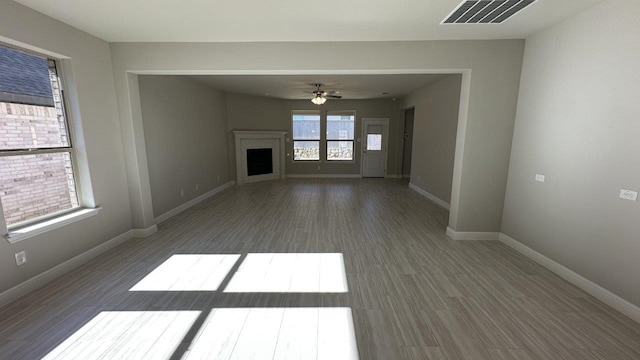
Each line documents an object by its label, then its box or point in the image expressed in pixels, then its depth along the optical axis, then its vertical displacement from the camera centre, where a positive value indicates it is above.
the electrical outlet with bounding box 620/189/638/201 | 2.16 -0.45
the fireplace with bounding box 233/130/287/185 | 7.94 -0.53
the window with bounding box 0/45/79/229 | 2.40 -0.05
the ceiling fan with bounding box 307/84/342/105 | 6.30 +1.08
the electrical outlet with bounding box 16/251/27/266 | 2.41 -1.10
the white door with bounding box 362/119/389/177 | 8.97 -0.26
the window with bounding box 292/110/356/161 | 8.91 +0.15
